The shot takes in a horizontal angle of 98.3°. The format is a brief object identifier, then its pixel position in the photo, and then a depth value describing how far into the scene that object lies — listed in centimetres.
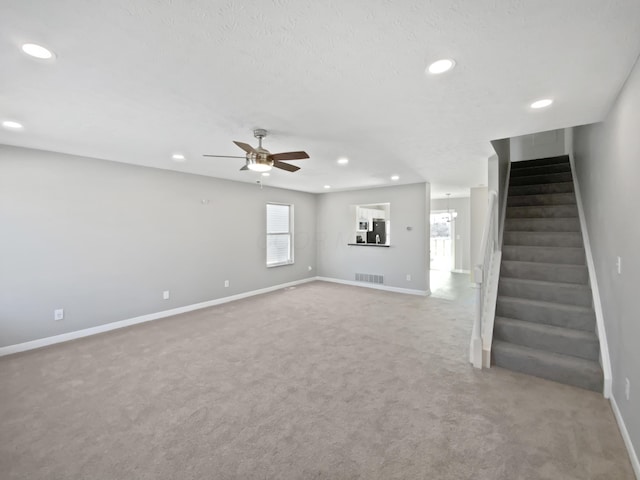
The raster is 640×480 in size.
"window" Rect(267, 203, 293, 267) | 650
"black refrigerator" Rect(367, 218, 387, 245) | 746
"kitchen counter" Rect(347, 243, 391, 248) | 669
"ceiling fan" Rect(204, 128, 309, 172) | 264
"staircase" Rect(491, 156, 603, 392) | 261
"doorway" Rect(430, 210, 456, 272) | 910
